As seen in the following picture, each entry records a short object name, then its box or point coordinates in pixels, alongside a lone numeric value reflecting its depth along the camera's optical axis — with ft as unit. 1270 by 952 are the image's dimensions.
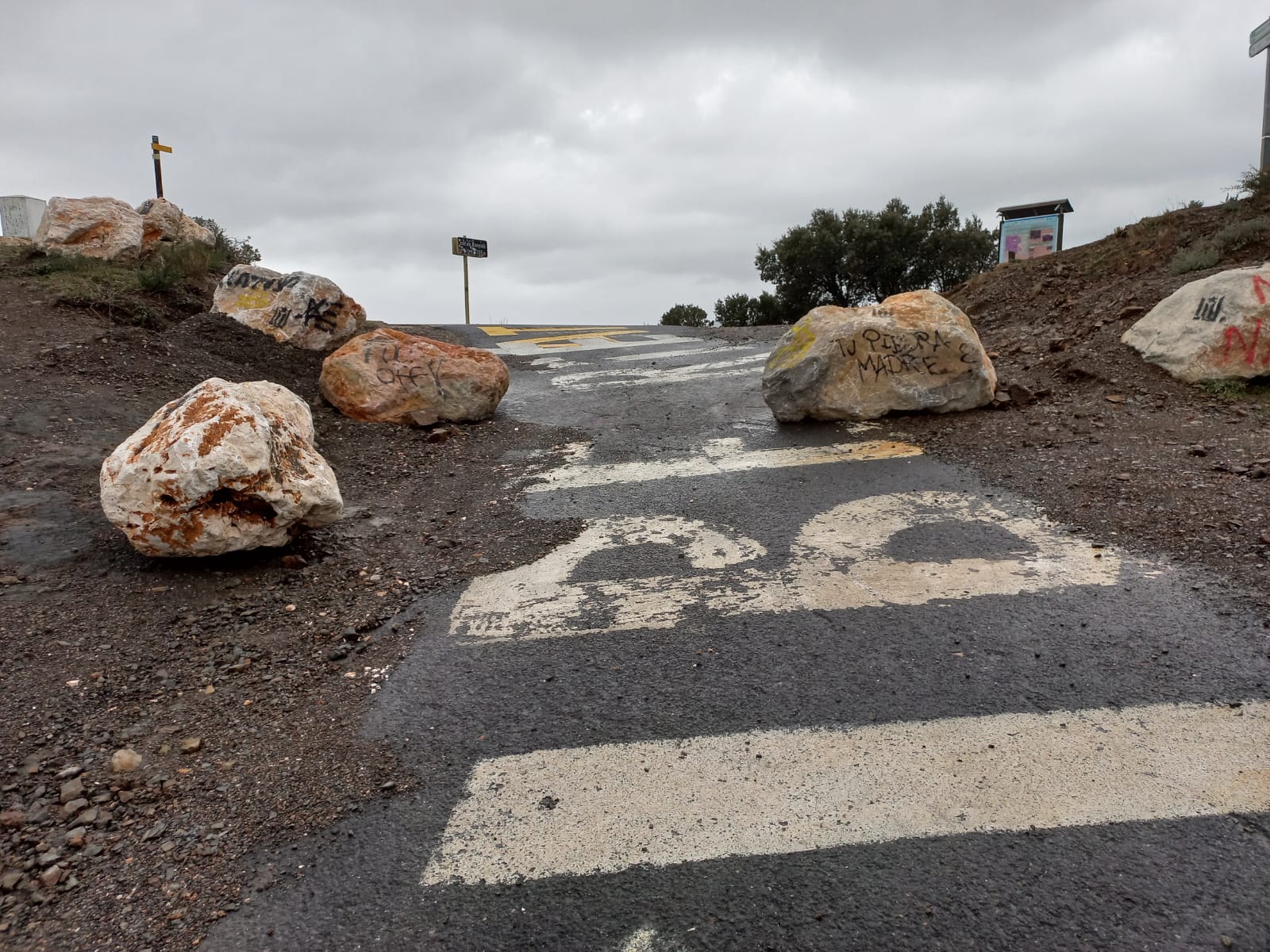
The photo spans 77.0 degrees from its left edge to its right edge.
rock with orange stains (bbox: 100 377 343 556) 14.07
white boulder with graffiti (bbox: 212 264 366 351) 32.12
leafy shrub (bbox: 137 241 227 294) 33.14
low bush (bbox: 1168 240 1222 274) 30.80
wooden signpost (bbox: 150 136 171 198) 58.85
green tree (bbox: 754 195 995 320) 94.27
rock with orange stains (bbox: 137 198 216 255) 41.91
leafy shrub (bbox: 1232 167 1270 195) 34.60
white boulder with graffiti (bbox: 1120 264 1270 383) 23.24
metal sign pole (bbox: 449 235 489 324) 75.82
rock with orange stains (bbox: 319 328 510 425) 26.35
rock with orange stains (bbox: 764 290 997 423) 24.38
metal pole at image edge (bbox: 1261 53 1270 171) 35.60
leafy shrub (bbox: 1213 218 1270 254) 31.30
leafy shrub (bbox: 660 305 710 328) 101.65
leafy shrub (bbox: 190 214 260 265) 47.39
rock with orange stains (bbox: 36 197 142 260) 37.09
